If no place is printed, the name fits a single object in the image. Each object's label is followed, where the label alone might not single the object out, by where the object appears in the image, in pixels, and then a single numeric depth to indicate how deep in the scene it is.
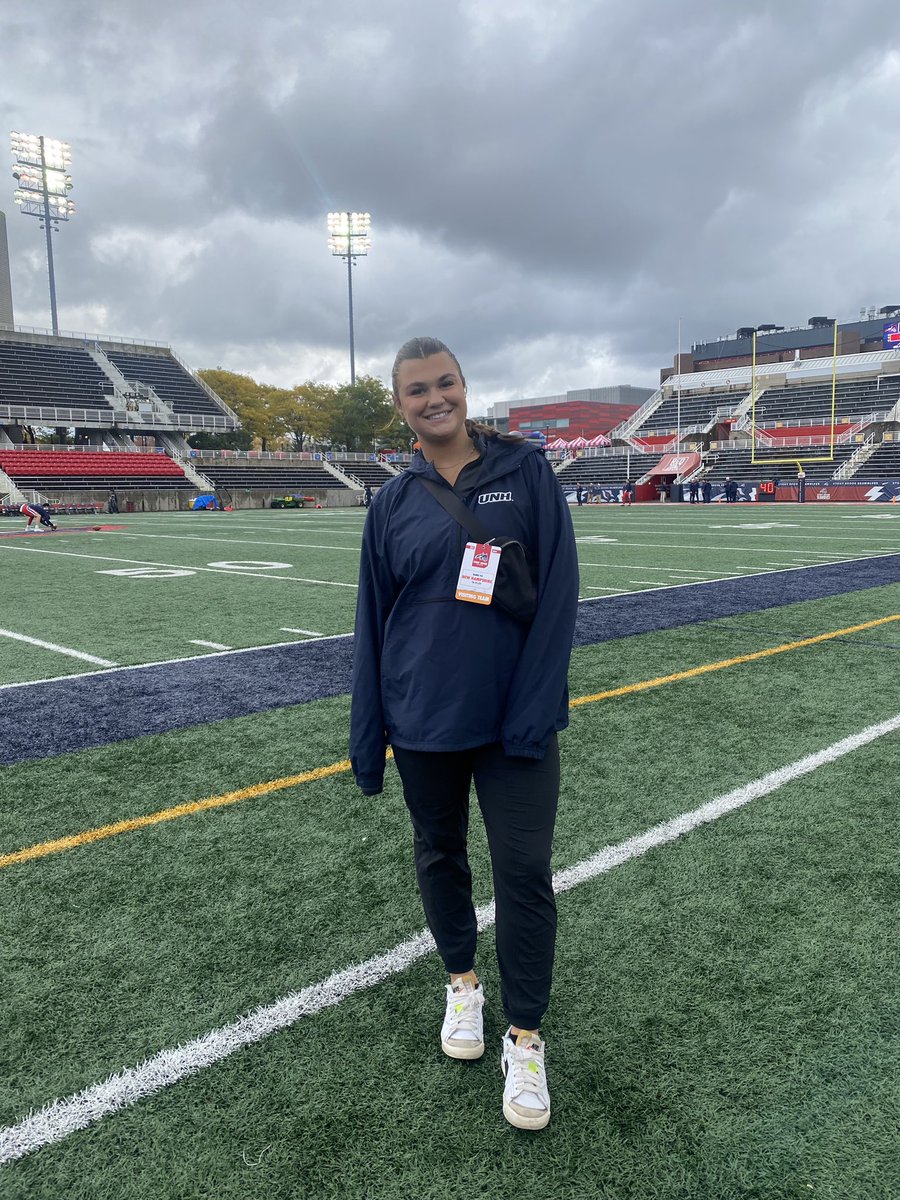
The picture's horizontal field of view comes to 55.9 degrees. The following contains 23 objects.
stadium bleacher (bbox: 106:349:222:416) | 60.46
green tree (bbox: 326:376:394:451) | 72.38
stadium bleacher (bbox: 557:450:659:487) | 54.23
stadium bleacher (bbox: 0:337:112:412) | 53.56
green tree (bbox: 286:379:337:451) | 72.94
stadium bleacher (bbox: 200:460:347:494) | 50.56
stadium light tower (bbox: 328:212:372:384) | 61.88
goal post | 43.42
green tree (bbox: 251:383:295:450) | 71.88
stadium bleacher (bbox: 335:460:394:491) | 56.81
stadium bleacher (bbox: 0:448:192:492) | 42.72
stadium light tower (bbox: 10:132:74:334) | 58.09
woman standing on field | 2.09
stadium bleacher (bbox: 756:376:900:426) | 54.31
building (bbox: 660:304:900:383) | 77.75
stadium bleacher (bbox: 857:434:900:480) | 40.91
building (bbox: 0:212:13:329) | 111.25
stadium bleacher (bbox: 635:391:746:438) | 63.53
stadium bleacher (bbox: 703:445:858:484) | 44.47
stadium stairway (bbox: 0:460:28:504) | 39.53
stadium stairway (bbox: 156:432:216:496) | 48.16
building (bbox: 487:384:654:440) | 126.88
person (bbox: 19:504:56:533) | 23.72
